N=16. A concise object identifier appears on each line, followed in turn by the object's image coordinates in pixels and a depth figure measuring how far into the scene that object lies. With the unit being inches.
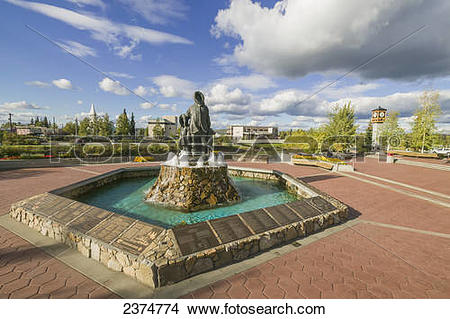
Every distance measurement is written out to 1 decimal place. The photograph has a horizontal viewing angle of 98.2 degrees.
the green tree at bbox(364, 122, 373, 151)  1566.2
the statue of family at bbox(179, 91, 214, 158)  325.7
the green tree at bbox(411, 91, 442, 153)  1016.2
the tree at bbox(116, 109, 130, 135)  1815.7
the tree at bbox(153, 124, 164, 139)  2226.6
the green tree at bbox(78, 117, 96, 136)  1871.3
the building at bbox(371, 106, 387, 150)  1546.3
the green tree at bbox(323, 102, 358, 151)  1178.6
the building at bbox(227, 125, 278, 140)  3782.0
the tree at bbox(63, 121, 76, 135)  2363.9
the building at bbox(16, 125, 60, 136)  2971.0
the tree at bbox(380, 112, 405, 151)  1222.9
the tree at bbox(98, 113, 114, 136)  1697.8
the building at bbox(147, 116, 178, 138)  3464.6
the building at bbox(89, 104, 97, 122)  2916.3
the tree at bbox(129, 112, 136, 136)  2699.3
